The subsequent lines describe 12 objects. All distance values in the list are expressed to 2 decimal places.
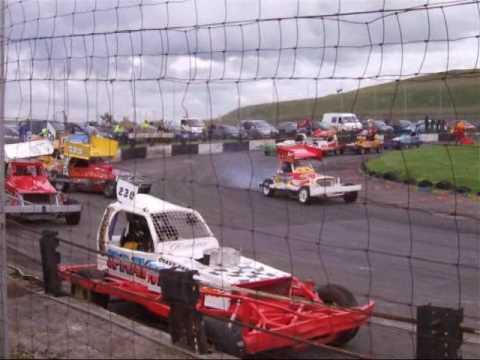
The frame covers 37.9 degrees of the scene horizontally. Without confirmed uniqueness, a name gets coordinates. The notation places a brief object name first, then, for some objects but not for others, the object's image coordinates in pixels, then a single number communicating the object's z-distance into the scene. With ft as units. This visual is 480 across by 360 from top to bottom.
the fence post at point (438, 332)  13.75
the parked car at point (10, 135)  68.98
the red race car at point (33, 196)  46.91
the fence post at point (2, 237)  14.51
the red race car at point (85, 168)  62.95
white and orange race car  59.36
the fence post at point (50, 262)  22.16
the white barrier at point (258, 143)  39.94
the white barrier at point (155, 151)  57.11
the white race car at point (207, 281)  18.76
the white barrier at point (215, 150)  50.83
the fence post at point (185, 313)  16.31
